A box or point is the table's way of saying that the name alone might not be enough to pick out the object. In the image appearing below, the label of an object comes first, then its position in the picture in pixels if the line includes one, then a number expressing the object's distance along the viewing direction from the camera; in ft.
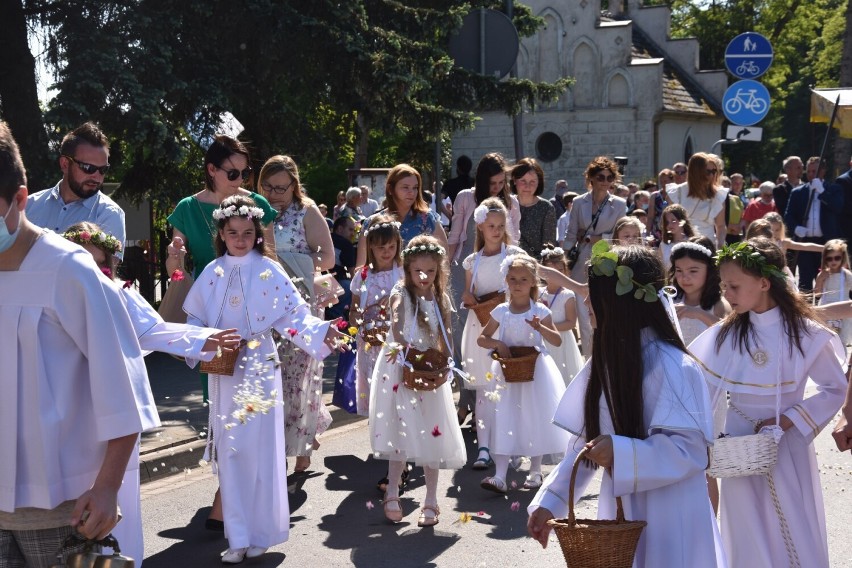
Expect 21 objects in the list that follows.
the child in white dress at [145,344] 16.07
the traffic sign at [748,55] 63.62
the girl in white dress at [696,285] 24.13
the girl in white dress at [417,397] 24.41
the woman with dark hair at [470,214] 33.42
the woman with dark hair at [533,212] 34.53
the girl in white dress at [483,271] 30.27
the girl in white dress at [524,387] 26.58
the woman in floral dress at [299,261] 27.09
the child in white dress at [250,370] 21.49
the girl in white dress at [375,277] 28.17
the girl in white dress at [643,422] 12.66
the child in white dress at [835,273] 41.01
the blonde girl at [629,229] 29.95
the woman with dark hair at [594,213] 38.32
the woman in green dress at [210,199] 24.88
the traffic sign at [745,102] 62.69
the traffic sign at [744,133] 62.44
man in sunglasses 21.47
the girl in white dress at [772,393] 17.47
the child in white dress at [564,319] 31.24
